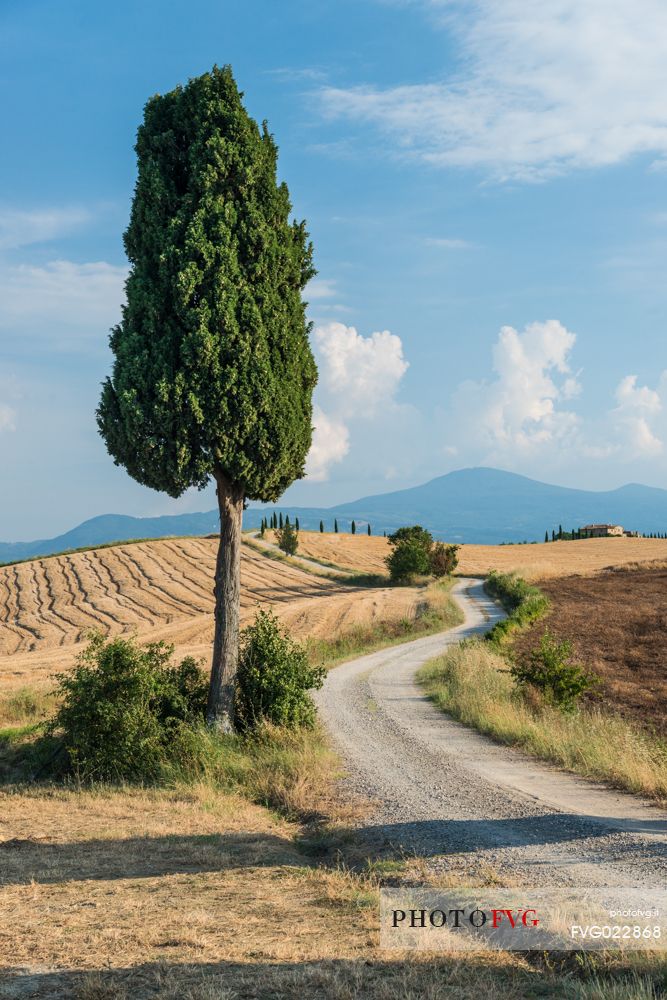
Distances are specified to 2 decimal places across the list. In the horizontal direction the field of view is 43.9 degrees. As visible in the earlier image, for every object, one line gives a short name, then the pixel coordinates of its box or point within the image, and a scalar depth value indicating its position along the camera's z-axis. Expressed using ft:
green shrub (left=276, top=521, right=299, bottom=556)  288.92
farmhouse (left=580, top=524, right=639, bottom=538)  422.82
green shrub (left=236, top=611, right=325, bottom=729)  56.90
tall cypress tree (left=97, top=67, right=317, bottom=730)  54.39
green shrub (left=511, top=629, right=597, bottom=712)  69.82
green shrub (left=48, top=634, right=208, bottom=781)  52.26
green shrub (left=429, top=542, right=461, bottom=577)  240.12
